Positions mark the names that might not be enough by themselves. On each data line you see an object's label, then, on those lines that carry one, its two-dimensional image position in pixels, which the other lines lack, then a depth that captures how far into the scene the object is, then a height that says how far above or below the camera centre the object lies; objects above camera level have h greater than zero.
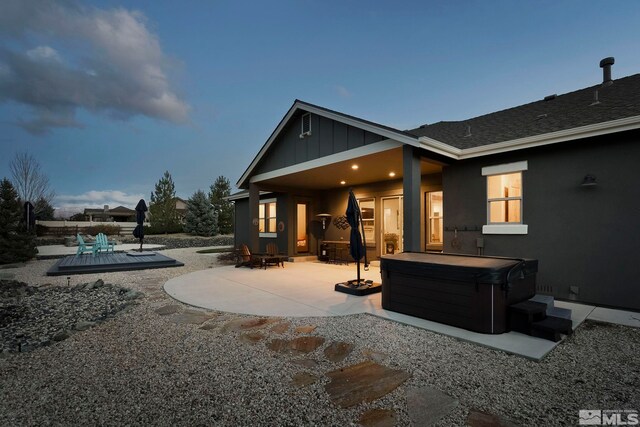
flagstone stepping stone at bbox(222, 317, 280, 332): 4.14 -1.52
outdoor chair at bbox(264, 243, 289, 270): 9.93 -1.25
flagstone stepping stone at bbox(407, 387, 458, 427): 2.16 -1.46
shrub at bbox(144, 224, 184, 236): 26.59 -0.88
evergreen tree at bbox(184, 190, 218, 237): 25.34 +0.32
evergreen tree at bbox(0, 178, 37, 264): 11.09 -0.38
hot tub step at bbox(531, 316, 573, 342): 3.57 -1.34
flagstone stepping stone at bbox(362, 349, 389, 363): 3.19 -1.50
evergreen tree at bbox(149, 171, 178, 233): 27.48 +1.33
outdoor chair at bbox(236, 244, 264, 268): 9.77 -1.26
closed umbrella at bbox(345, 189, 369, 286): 6.18 -0.24
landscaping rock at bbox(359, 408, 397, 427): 2.10 -1.45
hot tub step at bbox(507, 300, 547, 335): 3.79 -1.25
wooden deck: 9.09 -1.46
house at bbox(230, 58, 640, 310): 5.01 +0.97
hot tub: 3.83 -0.97
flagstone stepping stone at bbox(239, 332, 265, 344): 3.70 -1.50
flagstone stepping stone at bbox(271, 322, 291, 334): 4.03 -1.51
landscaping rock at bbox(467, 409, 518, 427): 2.09 -1.44
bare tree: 23.16 +3.49
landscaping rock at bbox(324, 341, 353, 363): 3.21 -1.50
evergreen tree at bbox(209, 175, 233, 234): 28.16 +1.54
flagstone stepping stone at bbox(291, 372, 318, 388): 2.65 -1.47
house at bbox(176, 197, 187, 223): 52.42 +2.92
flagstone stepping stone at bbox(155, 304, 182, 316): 4.96 -1.54
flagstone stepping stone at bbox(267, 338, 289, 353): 3.43 -1.50
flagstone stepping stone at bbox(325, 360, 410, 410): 2.45 -1.47
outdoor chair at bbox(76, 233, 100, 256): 11.86 -1.14
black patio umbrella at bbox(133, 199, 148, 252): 12.82 -0.01
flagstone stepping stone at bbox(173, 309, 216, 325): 4.48 -1.53
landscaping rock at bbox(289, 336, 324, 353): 3.44 -1.50
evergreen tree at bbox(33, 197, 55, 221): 23.70 +0.87
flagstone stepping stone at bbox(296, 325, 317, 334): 4.01 -1.52
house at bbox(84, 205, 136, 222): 41.14 +0.94
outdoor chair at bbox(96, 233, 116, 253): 12.70 -0.98
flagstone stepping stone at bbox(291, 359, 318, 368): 3.04 -1.49
